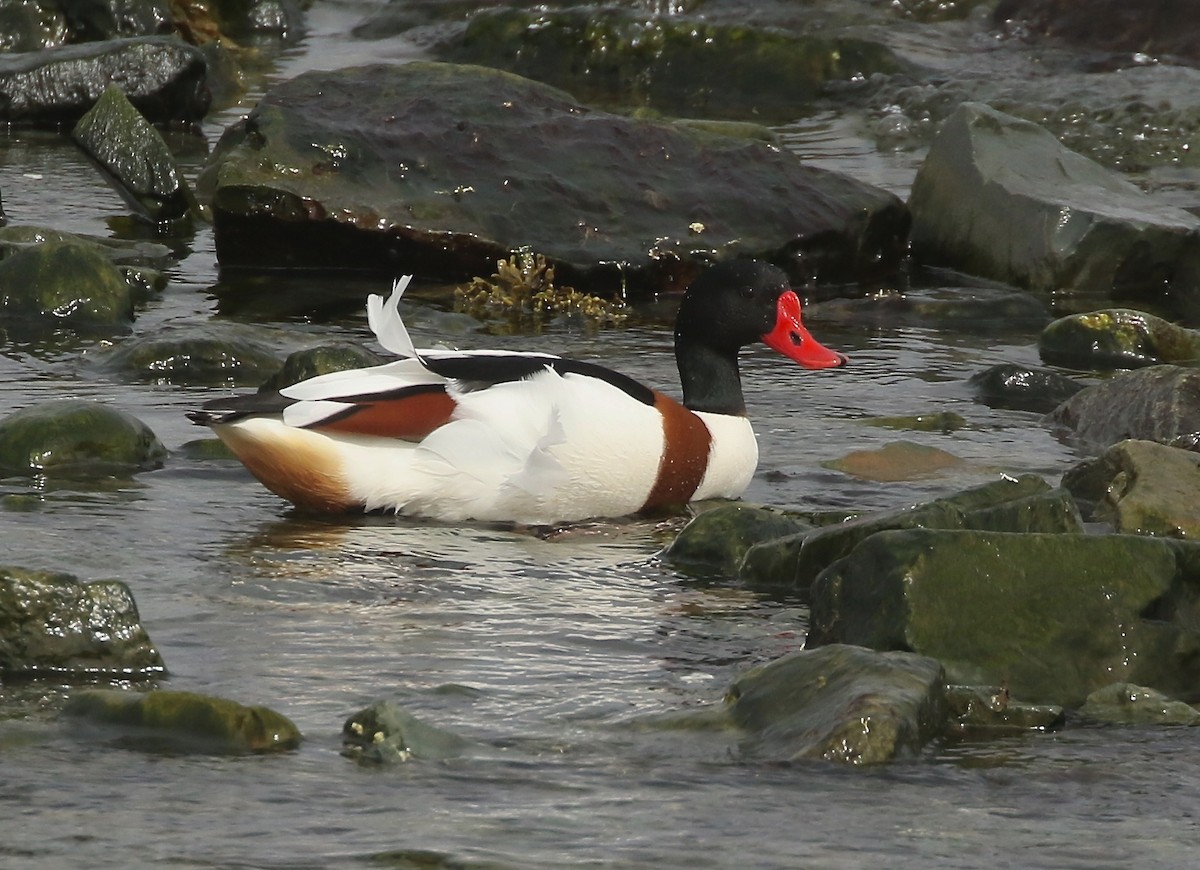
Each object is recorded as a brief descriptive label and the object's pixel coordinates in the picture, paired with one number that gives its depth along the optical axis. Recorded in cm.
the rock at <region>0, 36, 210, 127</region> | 2881
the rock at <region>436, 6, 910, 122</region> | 3506
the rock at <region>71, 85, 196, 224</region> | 2297
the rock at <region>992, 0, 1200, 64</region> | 3700
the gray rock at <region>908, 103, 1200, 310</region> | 2162
